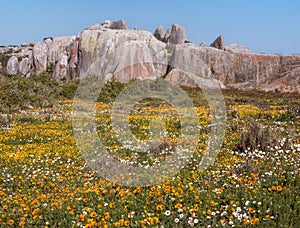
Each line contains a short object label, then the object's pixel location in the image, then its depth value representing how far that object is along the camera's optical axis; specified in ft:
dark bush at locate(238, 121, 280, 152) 43.09
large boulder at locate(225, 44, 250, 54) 213.46
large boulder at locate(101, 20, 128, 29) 236.22
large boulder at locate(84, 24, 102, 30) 222.05
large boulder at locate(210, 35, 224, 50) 227.20
